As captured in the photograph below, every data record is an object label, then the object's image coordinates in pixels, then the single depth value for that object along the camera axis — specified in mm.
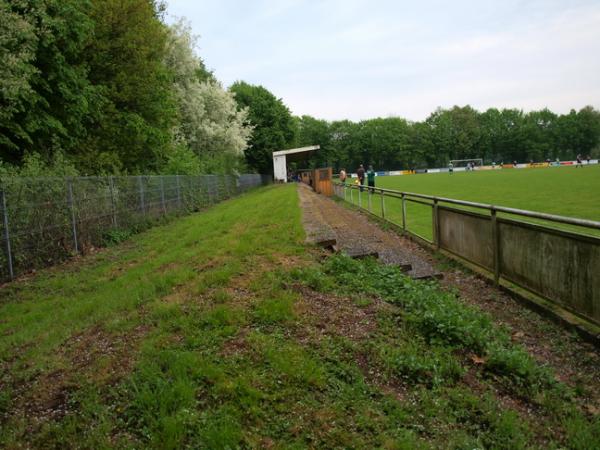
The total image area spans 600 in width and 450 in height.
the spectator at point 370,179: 23062
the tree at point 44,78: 9906
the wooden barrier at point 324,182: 26766
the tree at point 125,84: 17922
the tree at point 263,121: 54062
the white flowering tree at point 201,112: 29953
